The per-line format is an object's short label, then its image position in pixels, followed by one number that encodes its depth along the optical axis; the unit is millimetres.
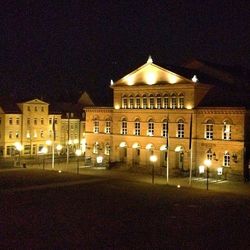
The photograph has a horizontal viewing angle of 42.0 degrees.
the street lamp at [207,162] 37264
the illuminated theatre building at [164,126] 40111
